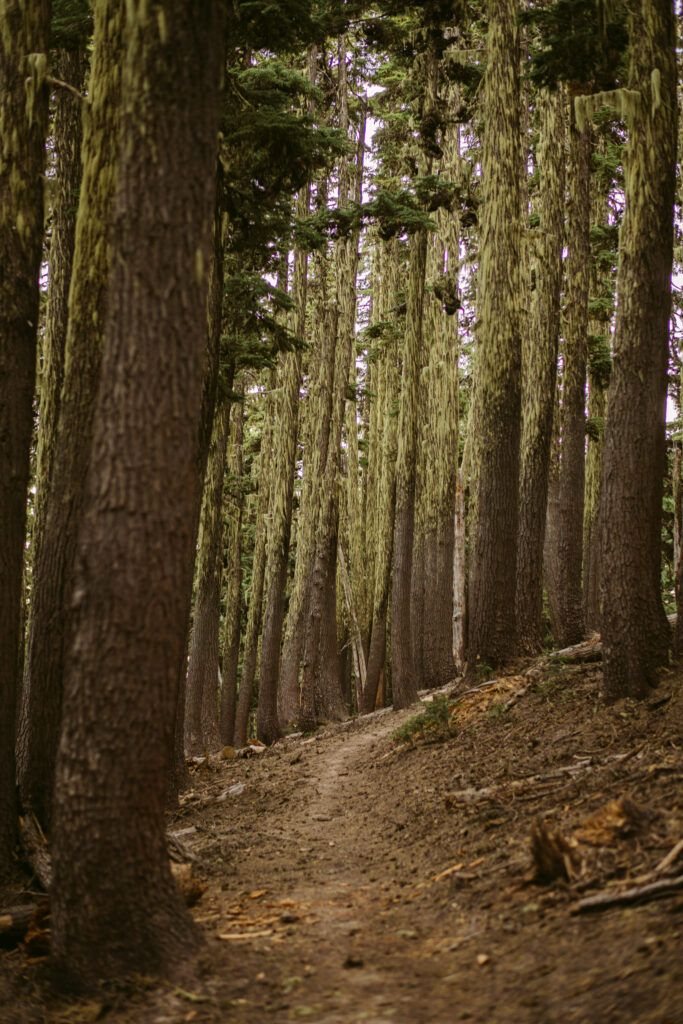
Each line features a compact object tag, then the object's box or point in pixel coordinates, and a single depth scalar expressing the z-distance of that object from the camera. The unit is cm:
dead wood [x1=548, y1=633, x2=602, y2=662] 1098
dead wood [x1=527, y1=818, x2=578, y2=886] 480
